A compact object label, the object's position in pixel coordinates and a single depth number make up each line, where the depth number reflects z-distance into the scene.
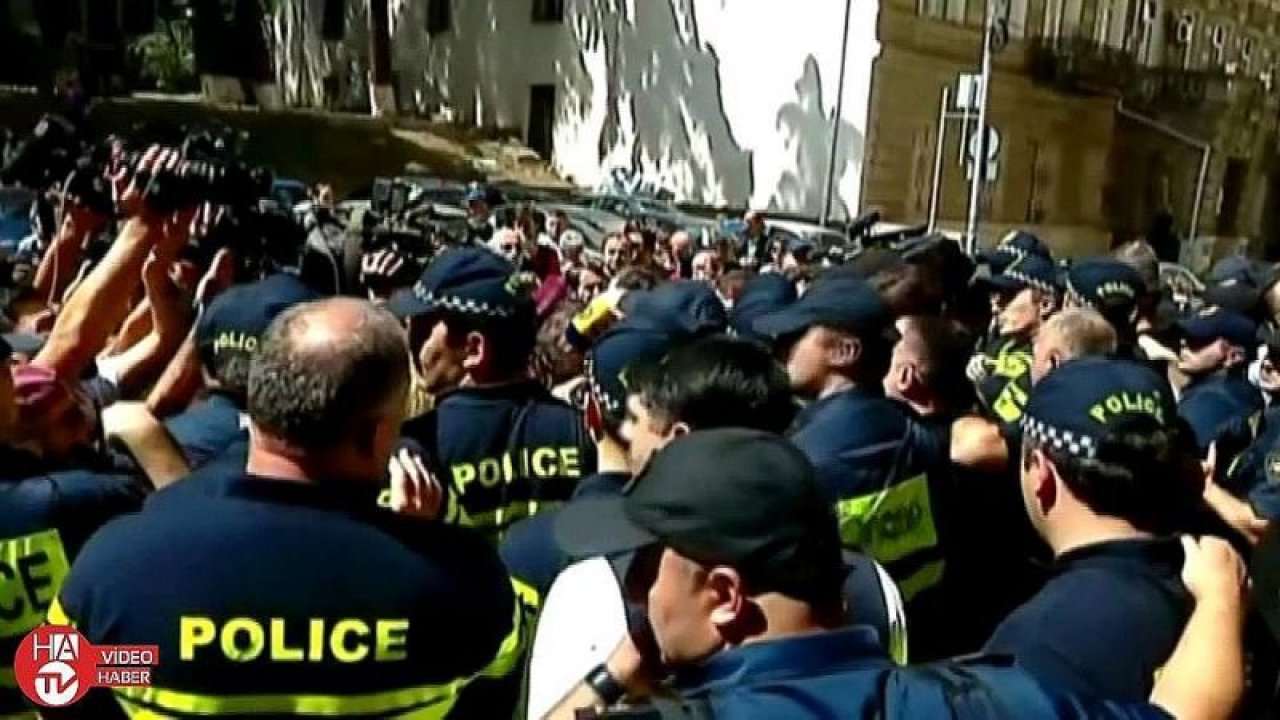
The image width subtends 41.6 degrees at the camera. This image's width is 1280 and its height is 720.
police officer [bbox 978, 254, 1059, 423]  5.43
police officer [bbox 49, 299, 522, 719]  2.65
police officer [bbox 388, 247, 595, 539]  4.36
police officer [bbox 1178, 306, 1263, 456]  5.83
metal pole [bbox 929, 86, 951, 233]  30.29
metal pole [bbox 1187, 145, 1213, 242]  31.53
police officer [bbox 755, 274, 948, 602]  4.01
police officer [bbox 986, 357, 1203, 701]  2.92
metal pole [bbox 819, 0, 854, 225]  25.30
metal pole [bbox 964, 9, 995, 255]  16.58
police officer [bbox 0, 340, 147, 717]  3.11
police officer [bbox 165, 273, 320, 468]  4.08
